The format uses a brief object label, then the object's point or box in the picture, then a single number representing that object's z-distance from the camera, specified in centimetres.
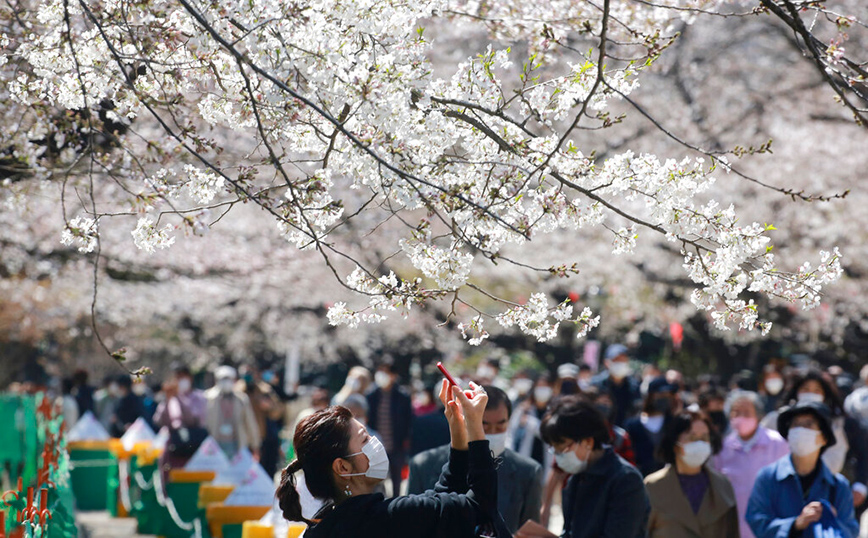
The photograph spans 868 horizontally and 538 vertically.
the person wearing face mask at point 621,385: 2367
